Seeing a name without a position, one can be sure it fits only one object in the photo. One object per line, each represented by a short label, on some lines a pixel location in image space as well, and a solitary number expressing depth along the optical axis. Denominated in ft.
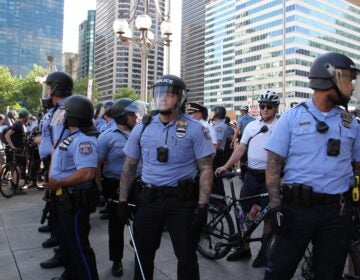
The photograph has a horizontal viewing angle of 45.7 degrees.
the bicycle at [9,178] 29.76
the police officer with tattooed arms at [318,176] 9.45
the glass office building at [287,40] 383.24
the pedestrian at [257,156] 15.96
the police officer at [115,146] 15.94
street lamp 37.37
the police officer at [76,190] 11.93
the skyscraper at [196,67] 489.83
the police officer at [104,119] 26.73
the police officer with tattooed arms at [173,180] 10.80
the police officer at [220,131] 27.73
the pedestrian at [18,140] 31.50
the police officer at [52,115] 14.84
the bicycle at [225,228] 15.76
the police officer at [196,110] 24.98
